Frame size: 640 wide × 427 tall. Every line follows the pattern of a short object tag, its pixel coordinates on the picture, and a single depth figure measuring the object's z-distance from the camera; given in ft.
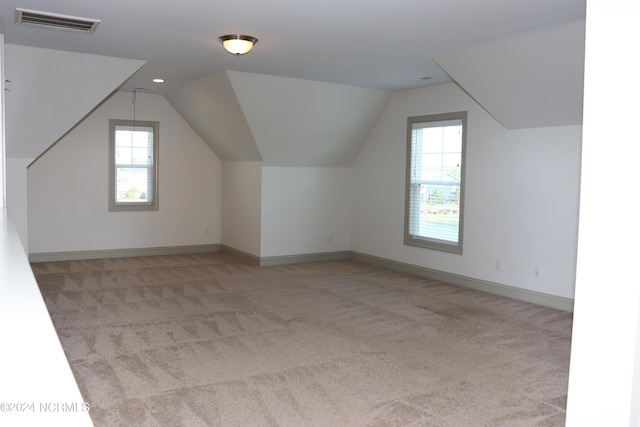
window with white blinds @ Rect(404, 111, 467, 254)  21.13
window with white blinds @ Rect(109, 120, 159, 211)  25.72
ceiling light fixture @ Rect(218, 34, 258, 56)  14.79
